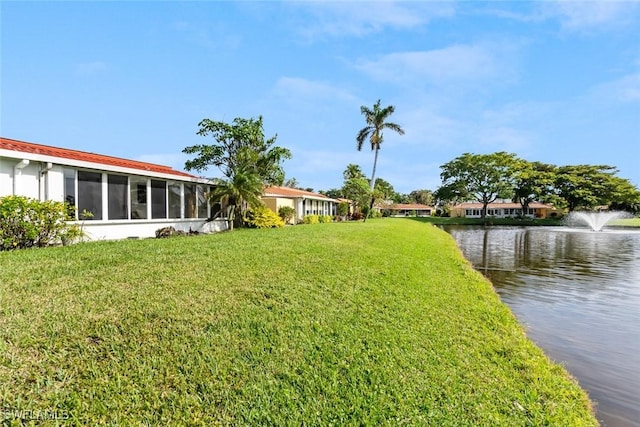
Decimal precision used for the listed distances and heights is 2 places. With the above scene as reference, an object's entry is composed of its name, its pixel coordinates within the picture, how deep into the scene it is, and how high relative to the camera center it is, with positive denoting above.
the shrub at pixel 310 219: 28.62 -0.73
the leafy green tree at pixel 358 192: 37.41 +2.14
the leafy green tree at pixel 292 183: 71.25 +5.94
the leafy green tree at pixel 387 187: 69.62 +5.12
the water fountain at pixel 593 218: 47.24 -1.05
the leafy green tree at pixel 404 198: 97.36 +3.83
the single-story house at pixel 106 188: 9.99 +0.80
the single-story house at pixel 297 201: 26.45 +0.83
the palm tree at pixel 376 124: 41.78 +10.85
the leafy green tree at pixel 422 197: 99.69 +4.24
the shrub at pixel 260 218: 19.89 -0.46
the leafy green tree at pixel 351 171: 54.72 +6.51
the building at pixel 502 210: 74.31 +0.25
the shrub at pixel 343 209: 41.22 +0.21
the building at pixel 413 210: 85.24 +0.23
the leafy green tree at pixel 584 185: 54.38 +4.39
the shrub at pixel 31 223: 8.48 -0.36
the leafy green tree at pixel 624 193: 54.62 +3.03
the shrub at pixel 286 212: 26.05 -0.11
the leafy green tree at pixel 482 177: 54.22 +5.74
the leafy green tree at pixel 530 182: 54.66 +4.86
